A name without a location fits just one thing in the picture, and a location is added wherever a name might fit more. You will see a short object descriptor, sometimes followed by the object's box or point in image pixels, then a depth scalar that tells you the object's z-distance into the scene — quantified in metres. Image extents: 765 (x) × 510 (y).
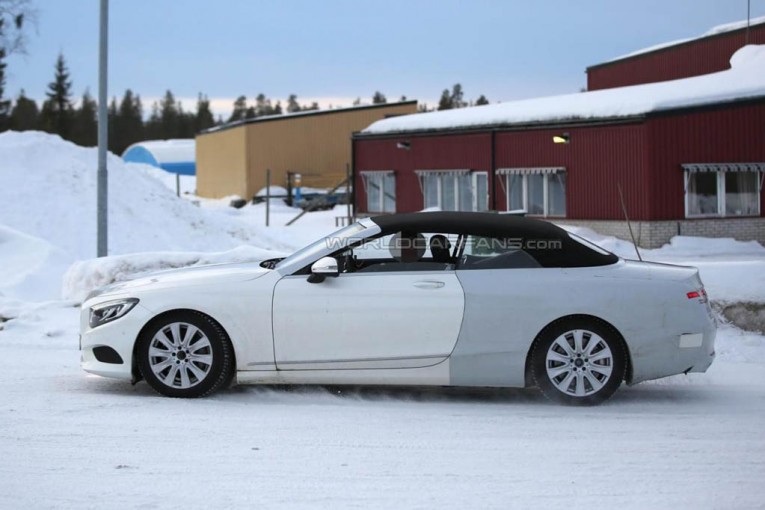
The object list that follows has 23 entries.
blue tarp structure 91.62
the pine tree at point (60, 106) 105.44
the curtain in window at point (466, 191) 34.09
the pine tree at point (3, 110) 85.50
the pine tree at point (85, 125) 117.25
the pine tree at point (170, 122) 141.88
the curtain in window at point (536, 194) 31.26
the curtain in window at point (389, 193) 38.38
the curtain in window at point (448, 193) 34.91
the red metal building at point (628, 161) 27.22
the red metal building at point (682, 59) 36.53
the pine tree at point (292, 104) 172.62
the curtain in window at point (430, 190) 35.93
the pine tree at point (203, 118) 144.62
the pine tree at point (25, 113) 116.06
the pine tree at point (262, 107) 159.06
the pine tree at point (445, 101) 130.10
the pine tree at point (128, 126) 133.50
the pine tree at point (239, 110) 163.39
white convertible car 7.71
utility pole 17.47
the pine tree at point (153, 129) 140.62
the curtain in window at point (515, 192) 32.09
